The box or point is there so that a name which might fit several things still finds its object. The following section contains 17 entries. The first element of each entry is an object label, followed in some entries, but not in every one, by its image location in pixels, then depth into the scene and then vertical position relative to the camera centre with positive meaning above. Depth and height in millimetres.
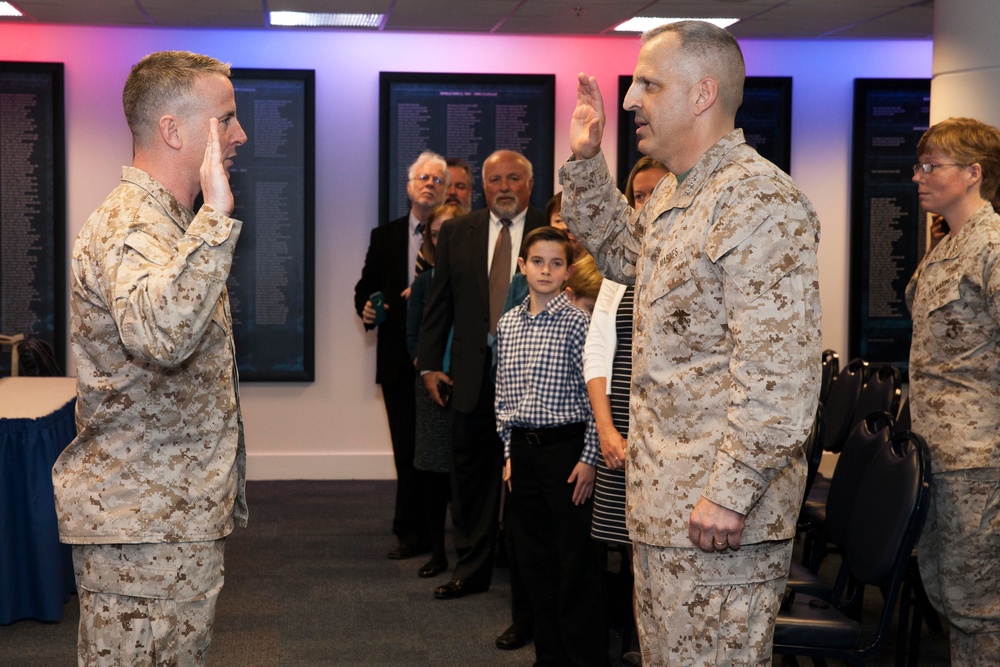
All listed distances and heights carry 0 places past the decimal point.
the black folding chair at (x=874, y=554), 2752 -715
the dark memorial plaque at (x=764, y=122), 7215 +1091
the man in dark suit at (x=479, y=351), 4582 -306
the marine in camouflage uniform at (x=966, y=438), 3176 -461
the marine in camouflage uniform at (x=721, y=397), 1844 -204
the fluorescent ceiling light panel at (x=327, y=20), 6301 +1549
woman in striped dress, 3275 -340
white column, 4898 +1042
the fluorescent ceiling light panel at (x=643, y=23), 6348 +1552
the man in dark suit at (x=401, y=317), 5402 -200
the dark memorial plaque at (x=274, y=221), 6934 +365
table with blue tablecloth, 4168 -974
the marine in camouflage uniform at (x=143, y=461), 1948 -342
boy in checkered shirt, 3529 -581
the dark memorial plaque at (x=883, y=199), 7348 +576
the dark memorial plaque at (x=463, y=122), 7027 +1038
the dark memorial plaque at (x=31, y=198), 6723 +486
